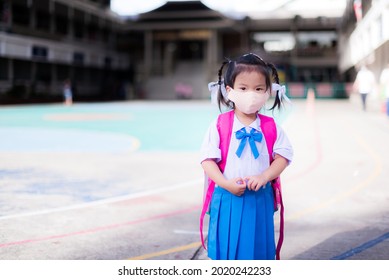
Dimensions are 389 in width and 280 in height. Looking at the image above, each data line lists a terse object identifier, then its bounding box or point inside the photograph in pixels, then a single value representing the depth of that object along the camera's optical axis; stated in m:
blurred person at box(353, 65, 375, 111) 21.88
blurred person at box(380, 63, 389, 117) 19.75
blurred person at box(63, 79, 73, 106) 35.09
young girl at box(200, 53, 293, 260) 3.00
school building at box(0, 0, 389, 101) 43.56
